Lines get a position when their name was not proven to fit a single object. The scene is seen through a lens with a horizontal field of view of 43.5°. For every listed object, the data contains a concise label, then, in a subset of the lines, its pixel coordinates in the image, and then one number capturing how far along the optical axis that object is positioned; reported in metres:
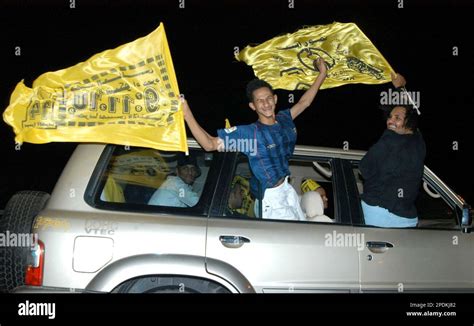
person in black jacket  4.47
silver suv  3.92
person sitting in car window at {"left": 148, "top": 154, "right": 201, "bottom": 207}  4.23
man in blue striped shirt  4.34
